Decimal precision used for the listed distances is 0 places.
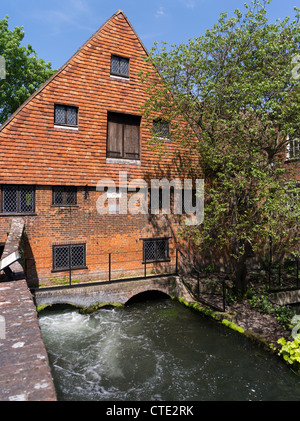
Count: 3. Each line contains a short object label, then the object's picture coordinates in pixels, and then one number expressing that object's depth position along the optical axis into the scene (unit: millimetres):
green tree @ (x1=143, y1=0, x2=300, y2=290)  8789
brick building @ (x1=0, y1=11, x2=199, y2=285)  10414
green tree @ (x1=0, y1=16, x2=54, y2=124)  18297
